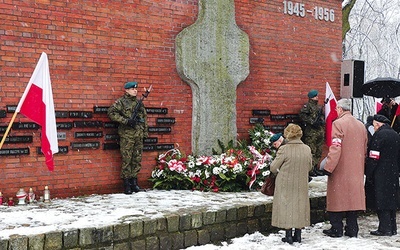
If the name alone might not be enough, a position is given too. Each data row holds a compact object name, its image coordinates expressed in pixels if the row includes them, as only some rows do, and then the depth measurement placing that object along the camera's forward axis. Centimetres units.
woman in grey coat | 636
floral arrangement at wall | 843
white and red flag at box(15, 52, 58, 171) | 618
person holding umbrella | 987
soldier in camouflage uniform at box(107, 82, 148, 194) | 791
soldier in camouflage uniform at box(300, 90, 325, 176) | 1068
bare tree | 2269
